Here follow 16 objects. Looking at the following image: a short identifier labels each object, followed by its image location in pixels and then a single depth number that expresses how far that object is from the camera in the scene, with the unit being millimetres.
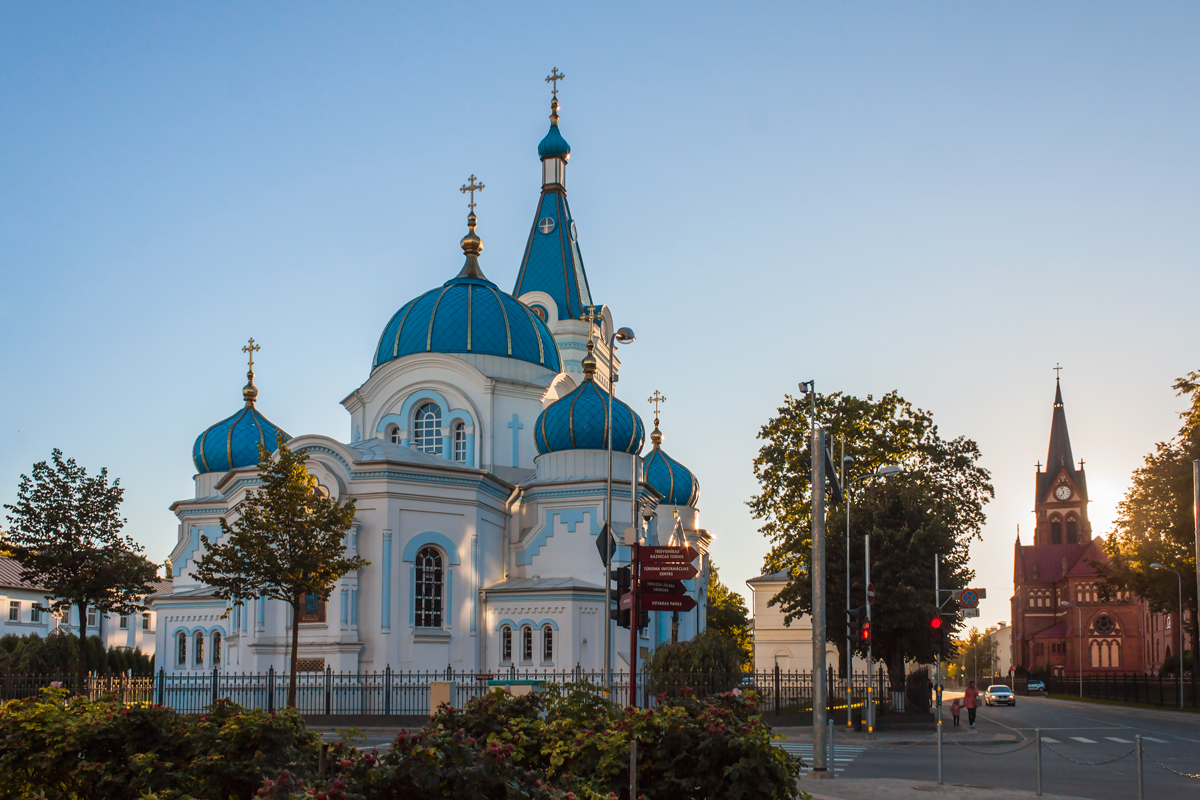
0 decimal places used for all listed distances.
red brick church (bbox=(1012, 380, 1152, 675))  99812
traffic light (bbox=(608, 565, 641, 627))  16797
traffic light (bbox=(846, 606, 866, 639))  24281
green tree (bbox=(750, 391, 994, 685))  33938
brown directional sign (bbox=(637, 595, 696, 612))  15320
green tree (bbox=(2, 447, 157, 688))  32438
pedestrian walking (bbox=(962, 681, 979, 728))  30125
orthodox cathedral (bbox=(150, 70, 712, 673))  33938
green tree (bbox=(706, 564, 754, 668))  81688
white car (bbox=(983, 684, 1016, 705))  54156
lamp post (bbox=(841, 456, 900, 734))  27120
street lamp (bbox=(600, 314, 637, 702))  21203
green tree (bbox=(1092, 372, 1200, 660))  40688
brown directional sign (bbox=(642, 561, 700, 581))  15516
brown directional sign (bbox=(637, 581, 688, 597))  15516
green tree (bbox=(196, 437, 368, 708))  27812
